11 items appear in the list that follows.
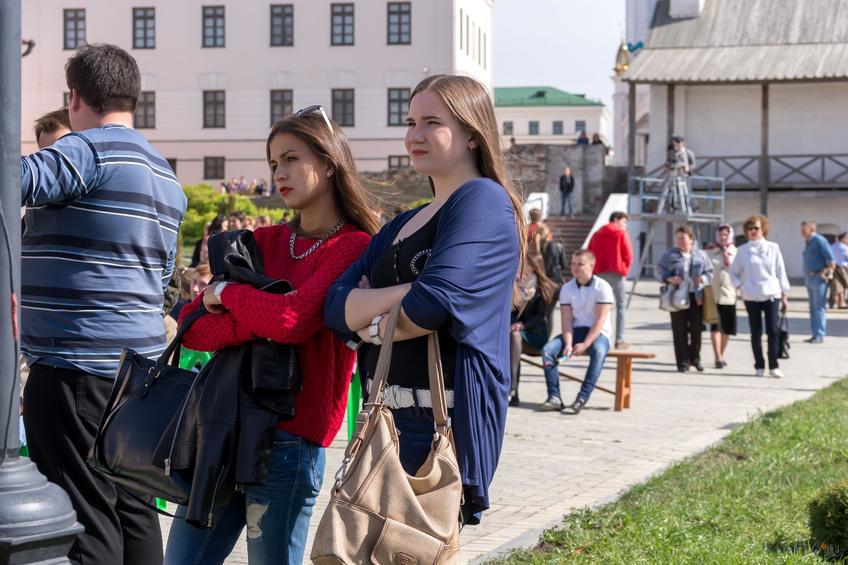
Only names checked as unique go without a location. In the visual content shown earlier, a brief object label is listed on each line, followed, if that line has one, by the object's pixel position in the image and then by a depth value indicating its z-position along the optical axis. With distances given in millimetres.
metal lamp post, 3387
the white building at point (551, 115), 114625
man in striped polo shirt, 4090
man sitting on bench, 12102
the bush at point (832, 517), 5781
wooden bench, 12246
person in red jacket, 18062
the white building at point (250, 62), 61094
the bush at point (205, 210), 37406
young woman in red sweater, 3732
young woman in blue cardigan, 3389
